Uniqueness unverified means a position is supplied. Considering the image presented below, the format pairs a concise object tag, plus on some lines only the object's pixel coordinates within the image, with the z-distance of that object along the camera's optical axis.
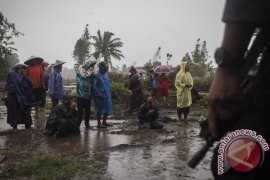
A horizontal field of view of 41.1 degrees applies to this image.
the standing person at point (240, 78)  1.33
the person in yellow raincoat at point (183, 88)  10.10
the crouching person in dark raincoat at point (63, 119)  8.17
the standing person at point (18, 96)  8.83
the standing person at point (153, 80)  15.70
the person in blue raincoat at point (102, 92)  9.30
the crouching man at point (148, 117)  9.14
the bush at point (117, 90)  15.84
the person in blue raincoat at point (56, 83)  10.32
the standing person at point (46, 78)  13.25
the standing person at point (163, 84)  15.73
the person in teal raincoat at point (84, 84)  9.16
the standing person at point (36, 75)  10.86
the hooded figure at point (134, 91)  13.20
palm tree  49.62
